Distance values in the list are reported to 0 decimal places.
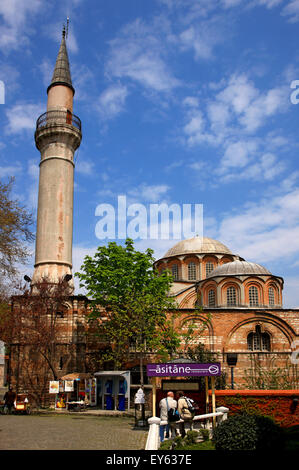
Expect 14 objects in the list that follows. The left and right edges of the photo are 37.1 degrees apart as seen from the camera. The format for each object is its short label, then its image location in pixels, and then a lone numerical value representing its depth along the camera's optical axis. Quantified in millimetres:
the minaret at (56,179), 27969
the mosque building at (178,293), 27609
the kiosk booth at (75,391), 21766
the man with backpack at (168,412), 11530
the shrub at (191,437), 11031
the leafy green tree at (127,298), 24000
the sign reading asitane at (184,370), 13516
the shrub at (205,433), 11672
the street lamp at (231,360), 29859
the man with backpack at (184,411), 11484
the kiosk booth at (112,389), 20922
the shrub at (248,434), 8758
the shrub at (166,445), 10836
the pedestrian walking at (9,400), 20031
